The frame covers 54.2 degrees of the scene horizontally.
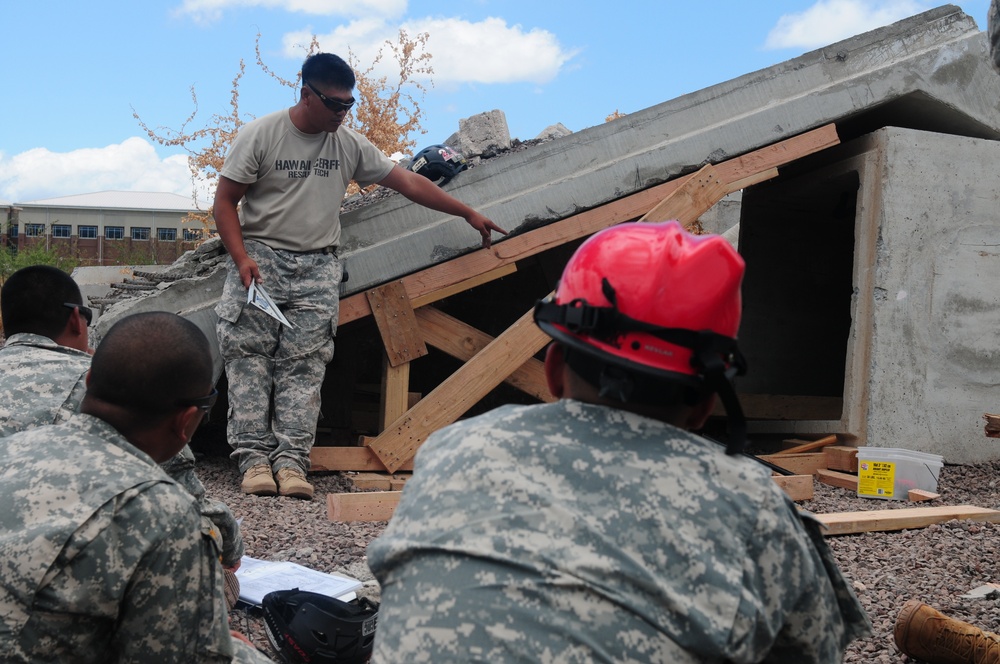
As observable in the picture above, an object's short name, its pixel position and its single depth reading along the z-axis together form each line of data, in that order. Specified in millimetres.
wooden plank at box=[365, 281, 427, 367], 5867
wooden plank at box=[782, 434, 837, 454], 6422
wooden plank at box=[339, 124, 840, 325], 5976
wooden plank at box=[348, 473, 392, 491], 5418
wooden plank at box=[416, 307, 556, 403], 6051
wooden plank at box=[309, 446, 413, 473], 5629
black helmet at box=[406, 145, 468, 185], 6188
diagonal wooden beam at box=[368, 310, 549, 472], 5676
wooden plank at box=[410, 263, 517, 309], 6000
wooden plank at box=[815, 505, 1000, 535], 4684
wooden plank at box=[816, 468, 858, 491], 5905
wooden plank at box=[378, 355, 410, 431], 5913
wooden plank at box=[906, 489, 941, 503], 5543
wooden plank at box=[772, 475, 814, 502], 5453
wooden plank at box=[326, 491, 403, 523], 4668
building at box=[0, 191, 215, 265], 41812
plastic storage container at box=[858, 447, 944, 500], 5703
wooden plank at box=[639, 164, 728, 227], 6090
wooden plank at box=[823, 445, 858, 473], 6164
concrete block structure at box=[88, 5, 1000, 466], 6273
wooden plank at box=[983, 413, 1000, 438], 4941
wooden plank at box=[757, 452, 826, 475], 6250
